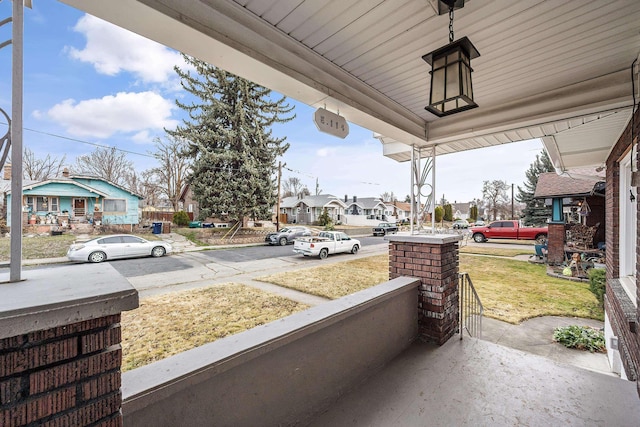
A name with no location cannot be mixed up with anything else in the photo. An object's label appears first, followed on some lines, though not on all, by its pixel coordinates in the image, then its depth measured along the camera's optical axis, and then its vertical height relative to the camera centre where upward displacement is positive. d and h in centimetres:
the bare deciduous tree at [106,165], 1425 +272
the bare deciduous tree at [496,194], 3891 +259
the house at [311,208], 3378 +58
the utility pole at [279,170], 1906 +291
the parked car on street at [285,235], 1680 -142
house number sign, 239 +80
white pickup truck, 1217 -150
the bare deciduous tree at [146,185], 2025 +224
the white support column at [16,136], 96 +27
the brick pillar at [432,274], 298 -69
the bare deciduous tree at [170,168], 1816 +383
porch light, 184 +96
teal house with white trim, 1481 +68
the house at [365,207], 3875 +74
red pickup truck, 1709 -129
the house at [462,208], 6204 +94
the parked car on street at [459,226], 2922 -148
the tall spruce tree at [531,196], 2225 +137
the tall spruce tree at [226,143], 1694 +446
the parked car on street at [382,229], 2509 -154
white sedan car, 1014 -142
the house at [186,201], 2954 +128
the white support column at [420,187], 362 +33
